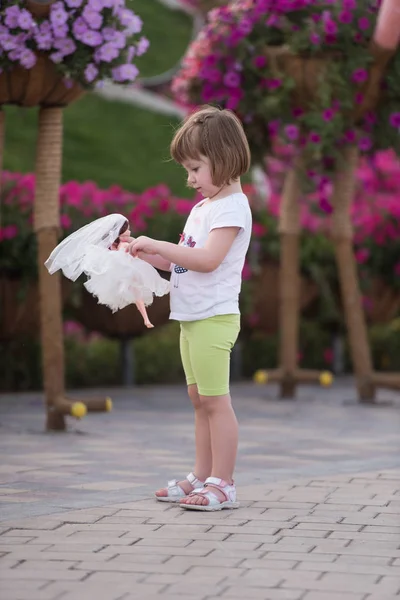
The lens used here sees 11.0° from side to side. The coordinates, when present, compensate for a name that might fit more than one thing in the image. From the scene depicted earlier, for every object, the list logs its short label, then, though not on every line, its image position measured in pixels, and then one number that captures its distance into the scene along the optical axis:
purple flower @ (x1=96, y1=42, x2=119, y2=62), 10.54
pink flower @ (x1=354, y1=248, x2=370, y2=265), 16.53
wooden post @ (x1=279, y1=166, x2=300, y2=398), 14.12
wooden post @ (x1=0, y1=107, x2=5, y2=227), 10.84
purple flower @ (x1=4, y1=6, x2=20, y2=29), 10.11
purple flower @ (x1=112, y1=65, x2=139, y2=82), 10.79
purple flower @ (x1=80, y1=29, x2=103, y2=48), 10.42
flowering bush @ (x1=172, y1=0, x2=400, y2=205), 12.66
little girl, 7.49
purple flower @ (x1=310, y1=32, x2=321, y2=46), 12.57
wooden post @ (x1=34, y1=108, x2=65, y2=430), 11.25
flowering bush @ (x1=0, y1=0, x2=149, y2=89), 10.20
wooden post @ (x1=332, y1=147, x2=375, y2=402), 13.83
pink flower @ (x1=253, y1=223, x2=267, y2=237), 15.59
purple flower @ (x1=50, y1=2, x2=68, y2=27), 10.25
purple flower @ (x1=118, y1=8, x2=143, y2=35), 10.64
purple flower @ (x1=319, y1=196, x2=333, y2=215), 13.79
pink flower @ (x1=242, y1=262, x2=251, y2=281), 15.29
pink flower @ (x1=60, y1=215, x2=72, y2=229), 13.63
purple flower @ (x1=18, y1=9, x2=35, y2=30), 10.13
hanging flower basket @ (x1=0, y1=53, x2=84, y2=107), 10.53
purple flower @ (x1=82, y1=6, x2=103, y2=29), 10.37
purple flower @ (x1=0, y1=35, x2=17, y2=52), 10.13
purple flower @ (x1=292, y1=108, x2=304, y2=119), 13.06
